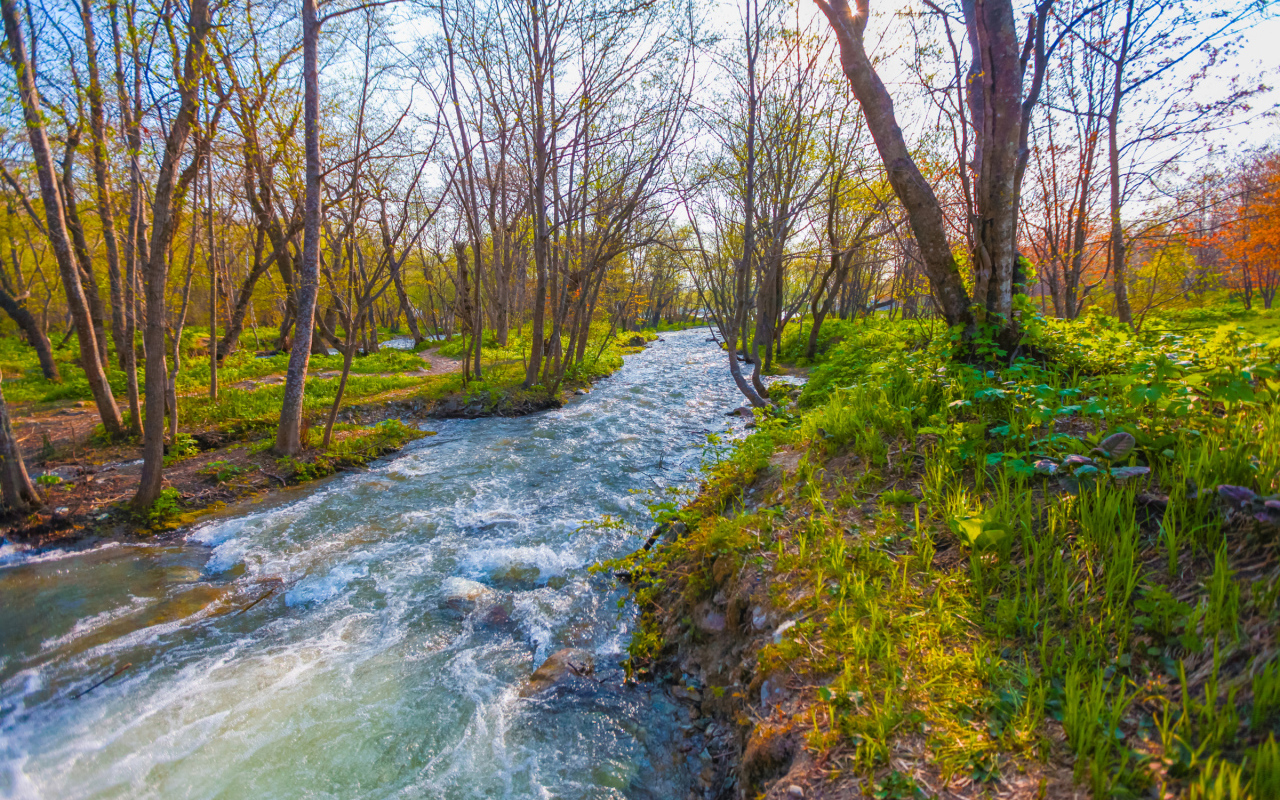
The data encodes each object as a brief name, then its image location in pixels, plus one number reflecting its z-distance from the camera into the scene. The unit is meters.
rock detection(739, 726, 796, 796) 2.19
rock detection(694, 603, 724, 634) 3.38
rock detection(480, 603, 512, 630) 4.09
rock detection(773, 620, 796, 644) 2.73
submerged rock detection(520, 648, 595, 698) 3.38
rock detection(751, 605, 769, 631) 2.97
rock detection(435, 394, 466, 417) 11.46
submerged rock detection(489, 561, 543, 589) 4.64
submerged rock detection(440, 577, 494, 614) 4.34
